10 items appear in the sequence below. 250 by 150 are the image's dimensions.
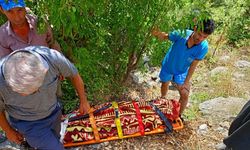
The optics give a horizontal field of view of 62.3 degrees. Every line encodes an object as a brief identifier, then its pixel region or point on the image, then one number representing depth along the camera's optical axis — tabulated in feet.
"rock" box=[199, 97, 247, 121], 7.53
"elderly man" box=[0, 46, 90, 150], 4.33
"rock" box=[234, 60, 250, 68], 10.17
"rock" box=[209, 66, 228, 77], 9.45
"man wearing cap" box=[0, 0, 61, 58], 5.39
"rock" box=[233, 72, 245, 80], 9.47
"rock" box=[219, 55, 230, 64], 10.27
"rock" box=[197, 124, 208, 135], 7.15
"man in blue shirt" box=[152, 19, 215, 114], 6.19
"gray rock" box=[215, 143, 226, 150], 6.56
